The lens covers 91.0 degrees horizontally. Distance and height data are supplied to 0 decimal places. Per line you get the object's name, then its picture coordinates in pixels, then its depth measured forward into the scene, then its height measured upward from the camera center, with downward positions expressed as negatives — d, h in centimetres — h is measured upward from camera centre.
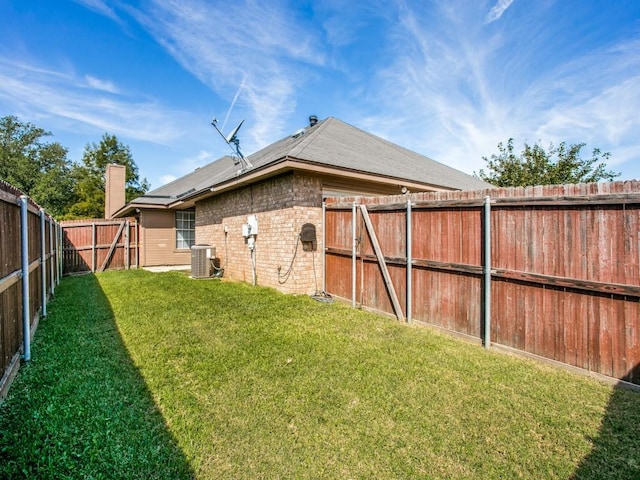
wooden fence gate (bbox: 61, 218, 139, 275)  1163 -11
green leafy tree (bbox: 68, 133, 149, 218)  3194 +824
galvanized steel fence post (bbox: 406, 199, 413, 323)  494 -39
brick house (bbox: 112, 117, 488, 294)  686 +130
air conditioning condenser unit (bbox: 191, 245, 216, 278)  996 -64
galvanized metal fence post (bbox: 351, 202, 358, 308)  599 -29
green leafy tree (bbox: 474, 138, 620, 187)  1650 +391
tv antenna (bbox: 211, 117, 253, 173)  880 +288
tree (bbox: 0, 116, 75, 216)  3269 +858
